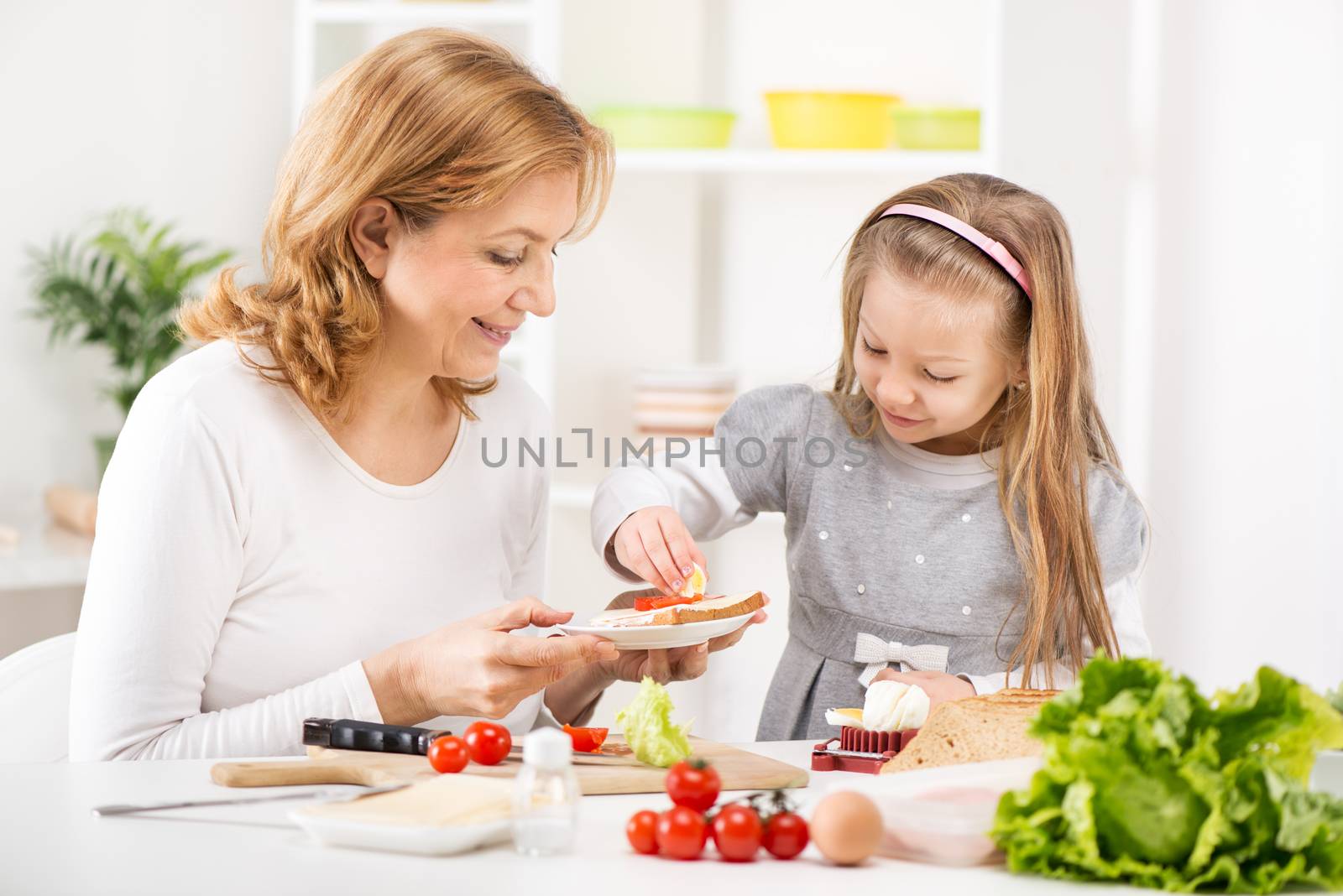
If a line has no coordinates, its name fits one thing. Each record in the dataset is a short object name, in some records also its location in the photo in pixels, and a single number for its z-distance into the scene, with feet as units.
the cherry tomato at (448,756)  7.08
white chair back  7.86
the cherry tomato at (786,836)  6.55
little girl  8.53
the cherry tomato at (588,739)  7.47
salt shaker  6.48
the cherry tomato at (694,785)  6.62
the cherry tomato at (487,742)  7.16
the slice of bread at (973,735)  7.15
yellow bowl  11.80
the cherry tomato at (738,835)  6.52
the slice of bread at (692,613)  7.87
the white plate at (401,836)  6.49
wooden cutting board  6.99
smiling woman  7.62
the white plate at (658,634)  7.66
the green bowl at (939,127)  11.56
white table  6.35
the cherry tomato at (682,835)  6.52
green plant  13.34
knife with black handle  7.25
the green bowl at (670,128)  12.05
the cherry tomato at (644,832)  6.56
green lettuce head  6.35
